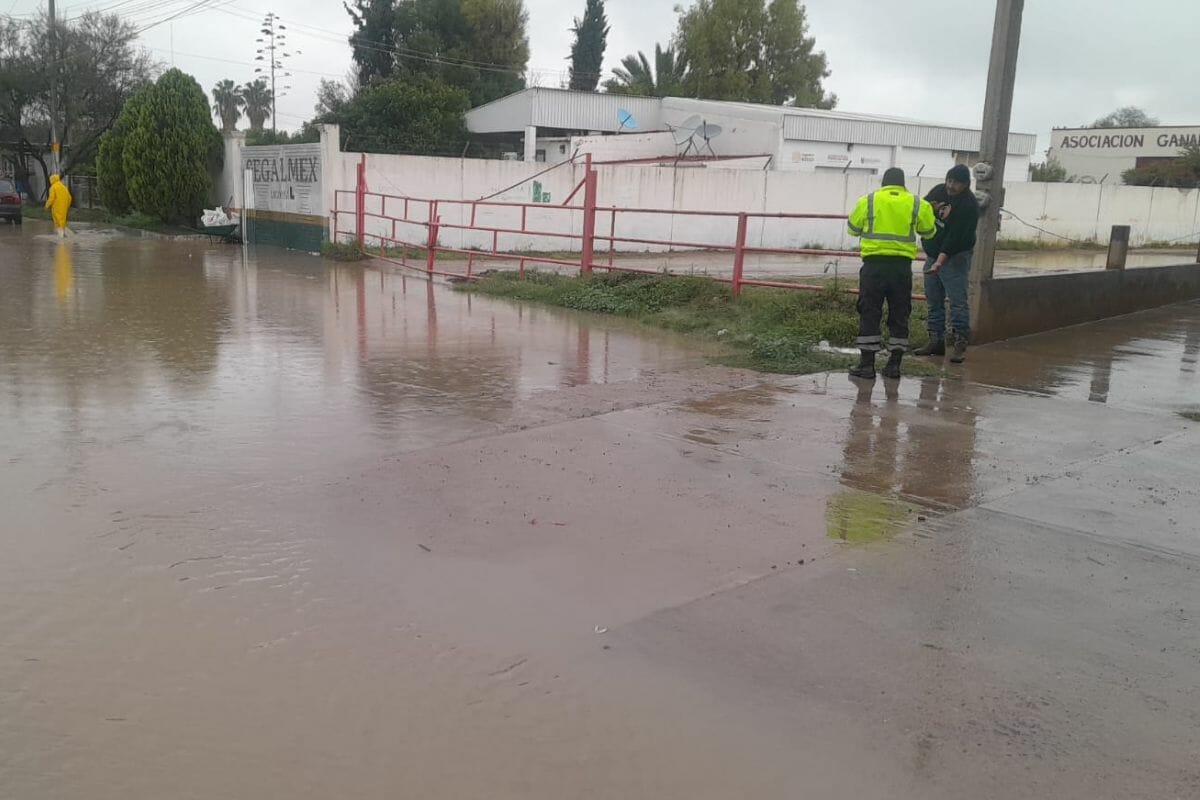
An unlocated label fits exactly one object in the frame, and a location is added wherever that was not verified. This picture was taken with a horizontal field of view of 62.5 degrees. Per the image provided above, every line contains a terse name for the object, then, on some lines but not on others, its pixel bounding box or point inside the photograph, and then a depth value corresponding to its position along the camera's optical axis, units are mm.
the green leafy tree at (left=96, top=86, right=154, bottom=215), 27797
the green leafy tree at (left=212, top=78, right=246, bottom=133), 95225
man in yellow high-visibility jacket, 8086
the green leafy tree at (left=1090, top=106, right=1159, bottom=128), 77812
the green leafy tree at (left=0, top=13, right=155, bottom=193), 36750
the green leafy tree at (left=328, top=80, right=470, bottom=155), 36938
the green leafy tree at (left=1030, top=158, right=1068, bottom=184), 45344
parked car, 31219
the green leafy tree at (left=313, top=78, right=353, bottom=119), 51094
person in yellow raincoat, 24078
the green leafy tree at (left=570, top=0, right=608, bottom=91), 60000
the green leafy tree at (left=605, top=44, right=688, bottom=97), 56219
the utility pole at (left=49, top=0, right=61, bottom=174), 32438
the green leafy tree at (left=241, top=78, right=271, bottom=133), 93062
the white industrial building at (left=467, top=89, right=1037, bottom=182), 32094
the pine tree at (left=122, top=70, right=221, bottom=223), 26359
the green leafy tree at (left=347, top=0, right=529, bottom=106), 48781
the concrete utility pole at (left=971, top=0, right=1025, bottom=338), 9242
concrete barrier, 10109
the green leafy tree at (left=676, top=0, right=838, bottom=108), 55062
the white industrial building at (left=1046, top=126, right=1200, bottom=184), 51216
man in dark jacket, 8867
